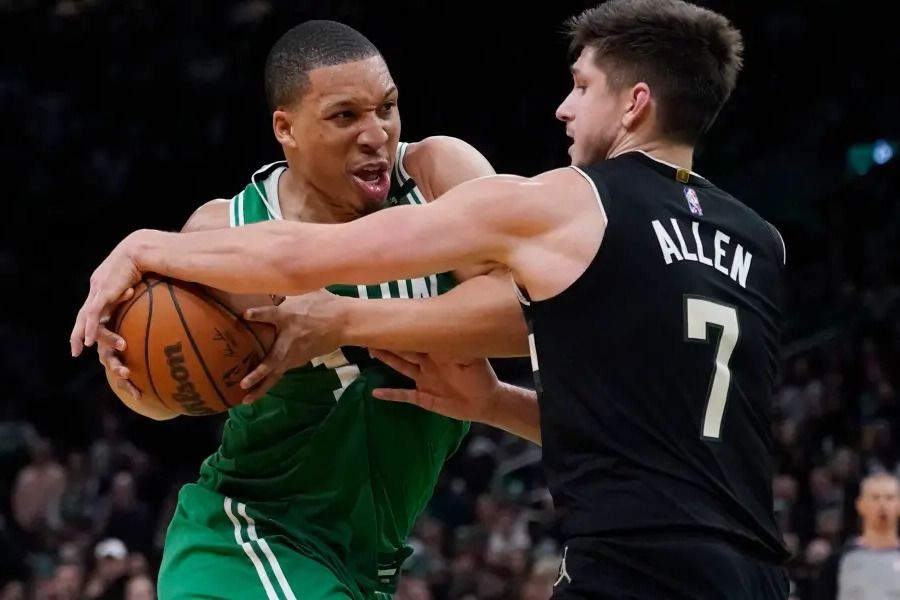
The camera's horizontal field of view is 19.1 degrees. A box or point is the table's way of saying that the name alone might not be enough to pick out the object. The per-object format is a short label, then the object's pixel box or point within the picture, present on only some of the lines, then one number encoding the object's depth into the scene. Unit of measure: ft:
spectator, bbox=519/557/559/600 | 52.23
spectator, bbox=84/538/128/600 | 52.63
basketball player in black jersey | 18.81
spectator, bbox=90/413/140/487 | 65.62
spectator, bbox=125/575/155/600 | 50.36
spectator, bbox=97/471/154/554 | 59.10
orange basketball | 21.76
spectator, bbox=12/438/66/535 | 62.20
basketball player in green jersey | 23.89
